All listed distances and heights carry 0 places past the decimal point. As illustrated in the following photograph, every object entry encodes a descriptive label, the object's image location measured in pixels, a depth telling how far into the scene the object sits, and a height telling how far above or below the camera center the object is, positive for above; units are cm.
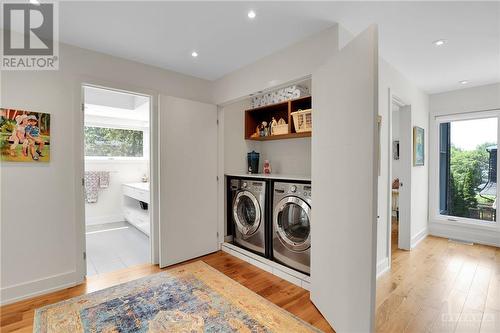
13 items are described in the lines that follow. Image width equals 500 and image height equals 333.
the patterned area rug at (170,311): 179 -122
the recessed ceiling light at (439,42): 230 +120
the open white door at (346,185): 148 -15
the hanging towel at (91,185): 479 -41
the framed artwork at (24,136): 210 +27
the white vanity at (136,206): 409 -88
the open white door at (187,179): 286 -19
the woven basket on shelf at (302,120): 273 +52
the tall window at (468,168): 376 -7
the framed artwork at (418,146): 360 +28
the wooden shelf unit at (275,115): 298 +75
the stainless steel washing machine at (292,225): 244 -67
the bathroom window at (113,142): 498 +50
